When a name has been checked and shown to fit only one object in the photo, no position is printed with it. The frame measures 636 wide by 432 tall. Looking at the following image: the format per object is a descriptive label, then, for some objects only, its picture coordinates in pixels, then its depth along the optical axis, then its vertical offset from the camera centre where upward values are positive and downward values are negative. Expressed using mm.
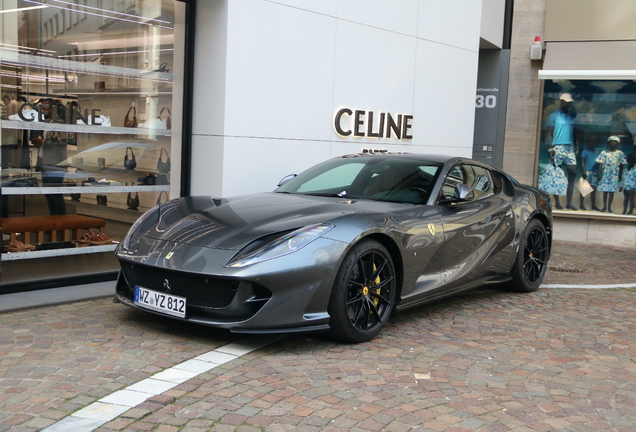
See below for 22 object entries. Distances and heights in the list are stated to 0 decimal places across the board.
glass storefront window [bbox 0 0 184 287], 6453 +11
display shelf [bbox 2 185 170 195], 6449 -620
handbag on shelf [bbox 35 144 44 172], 6660 -351
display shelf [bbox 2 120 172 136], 6426 -9
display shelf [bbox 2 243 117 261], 6406 -1211
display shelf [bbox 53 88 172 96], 6836 +380
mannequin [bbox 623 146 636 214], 12578 -587
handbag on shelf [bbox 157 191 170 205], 7700 -718
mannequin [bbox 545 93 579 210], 12992 +196
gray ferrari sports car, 4531 -778
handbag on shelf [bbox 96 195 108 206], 7224 -736
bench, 6457 -966
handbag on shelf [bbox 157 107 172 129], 7719 +136
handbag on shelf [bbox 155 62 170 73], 7696 +694
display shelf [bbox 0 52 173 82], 6402 +597
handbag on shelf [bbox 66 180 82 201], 6973 -676
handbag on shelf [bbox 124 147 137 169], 7461 -344
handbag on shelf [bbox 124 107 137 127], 7449 +98
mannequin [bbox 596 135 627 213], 12719 -327
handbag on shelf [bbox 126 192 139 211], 7488 -780
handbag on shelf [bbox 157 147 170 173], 7738 -373
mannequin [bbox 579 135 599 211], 12891 -250
